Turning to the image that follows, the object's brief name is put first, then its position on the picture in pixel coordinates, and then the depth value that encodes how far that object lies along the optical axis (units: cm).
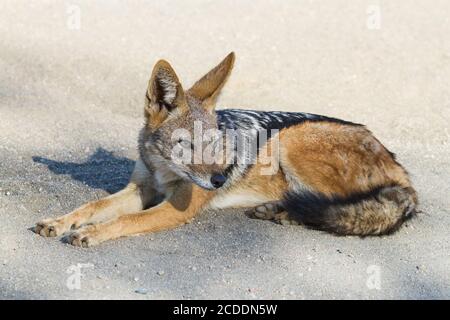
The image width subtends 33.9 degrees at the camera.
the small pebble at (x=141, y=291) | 530
